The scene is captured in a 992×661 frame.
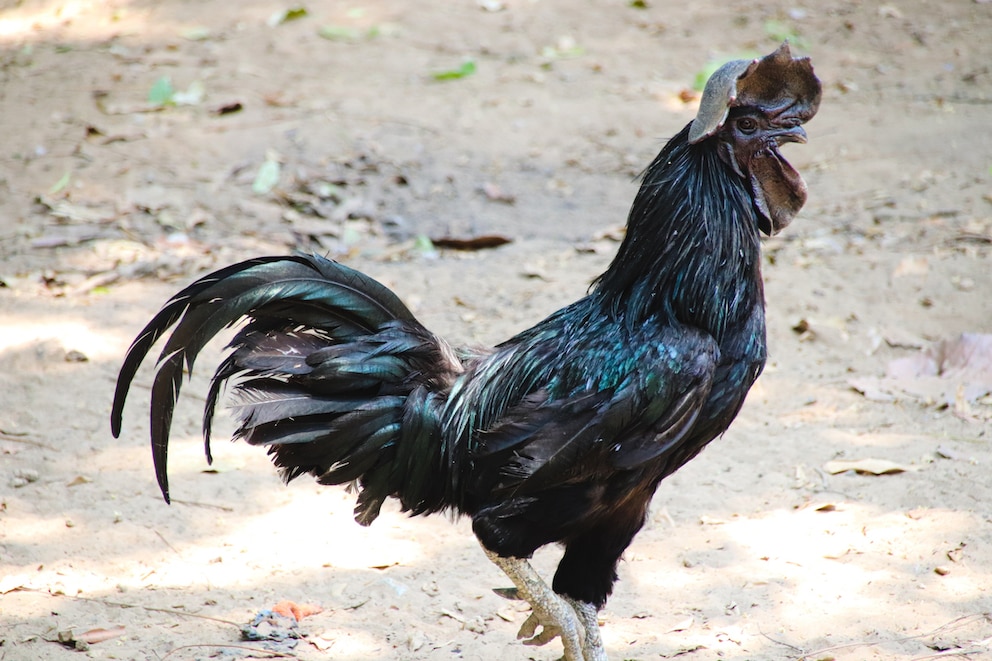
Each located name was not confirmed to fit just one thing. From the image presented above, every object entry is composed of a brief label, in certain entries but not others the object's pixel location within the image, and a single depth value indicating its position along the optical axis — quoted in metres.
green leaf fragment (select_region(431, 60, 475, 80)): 20.00
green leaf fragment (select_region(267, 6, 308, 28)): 21.84
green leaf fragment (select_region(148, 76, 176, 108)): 18.42
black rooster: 6.51
